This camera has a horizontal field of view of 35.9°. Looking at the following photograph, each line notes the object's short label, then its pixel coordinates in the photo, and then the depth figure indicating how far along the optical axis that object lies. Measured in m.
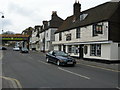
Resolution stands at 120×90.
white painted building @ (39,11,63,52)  52.28
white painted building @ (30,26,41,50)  69.69
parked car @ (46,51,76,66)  17.58
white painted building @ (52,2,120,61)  22.95
